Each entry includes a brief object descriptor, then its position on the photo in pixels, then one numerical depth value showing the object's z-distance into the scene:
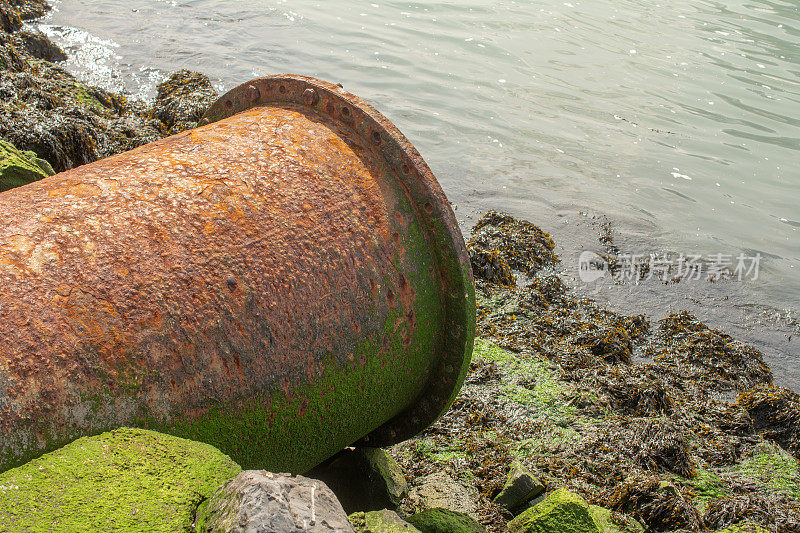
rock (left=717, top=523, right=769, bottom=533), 3.14
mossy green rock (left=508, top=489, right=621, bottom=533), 2.82
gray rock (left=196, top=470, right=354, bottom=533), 1.43
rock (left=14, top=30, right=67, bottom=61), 8.38
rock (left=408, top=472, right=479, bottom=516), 3.34
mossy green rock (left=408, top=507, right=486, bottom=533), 2.73
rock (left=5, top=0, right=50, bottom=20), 10.72
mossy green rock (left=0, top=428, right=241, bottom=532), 1.48
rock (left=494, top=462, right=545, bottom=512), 3.39
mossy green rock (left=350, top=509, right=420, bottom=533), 2.07
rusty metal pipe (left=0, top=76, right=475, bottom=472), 1.72
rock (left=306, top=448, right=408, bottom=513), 2.96
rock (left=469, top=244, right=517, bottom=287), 5.66
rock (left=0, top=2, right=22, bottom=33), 8.70
